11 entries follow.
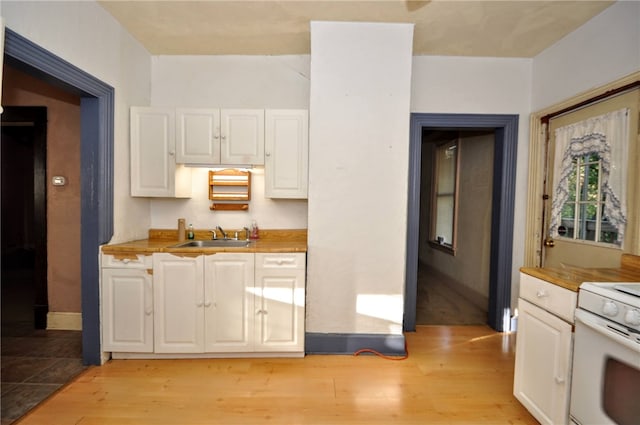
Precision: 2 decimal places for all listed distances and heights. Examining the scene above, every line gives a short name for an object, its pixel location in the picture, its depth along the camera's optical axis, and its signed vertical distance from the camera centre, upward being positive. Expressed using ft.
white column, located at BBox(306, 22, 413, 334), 7.82 +0.83
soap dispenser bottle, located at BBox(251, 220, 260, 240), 9.46 -0.95
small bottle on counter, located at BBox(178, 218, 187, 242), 9.04 -0.87
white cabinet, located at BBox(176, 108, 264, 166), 8.38 +2.06
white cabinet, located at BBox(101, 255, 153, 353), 7.39 -2.56
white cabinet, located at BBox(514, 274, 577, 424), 4.75 -2.53
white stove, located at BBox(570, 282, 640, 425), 3.81 -2.08
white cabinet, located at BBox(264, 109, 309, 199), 8.37 +1.51
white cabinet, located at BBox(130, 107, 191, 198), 8.35 +1.56
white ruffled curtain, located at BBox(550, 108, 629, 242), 6.61 +1.53
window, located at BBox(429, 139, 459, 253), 14.51 +0.63
